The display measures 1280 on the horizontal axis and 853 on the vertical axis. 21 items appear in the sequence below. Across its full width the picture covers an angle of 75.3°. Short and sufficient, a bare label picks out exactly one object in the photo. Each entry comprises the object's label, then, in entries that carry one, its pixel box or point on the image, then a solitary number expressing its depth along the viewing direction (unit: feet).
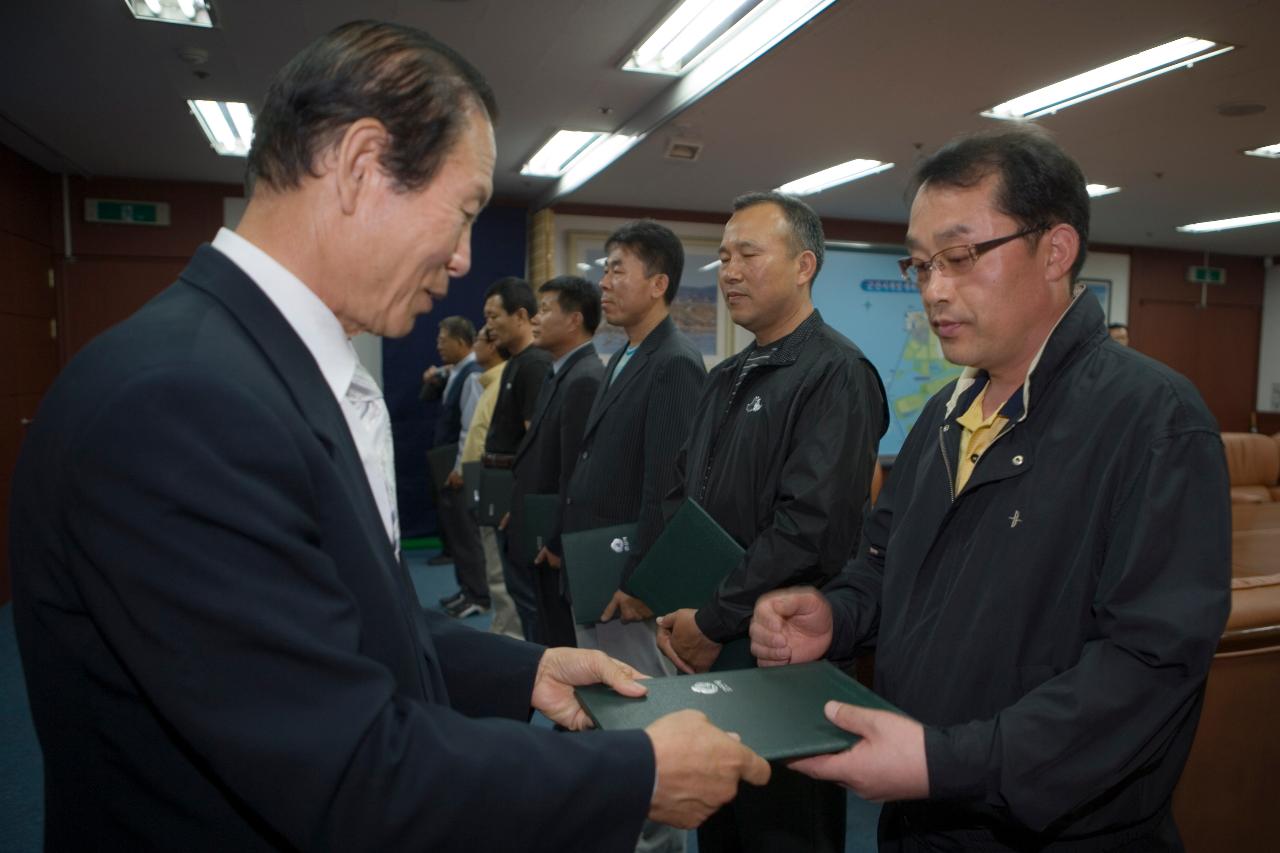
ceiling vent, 19.27
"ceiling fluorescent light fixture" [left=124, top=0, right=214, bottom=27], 13.03
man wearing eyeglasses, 3.46
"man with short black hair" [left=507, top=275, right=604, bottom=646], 11.33
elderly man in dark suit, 2.30
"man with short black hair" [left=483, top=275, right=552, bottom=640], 14.61
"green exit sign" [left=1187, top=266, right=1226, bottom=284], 34.58
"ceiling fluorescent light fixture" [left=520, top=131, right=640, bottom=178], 20.50
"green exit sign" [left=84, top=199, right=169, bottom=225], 23.91
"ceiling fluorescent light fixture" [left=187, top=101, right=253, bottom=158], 18.16
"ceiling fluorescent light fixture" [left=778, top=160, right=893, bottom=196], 22.26
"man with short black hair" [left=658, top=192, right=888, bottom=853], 6.48
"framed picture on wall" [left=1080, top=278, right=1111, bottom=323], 33.06
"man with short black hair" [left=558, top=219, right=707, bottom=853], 8.71
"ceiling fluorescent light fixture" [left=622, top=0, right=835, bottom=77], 13.00
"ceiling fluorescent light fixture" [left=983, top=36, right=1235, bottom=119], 13.55
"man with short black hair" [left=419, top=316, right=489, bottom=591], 18.71
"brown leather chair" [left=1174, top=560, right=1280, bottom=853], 5.92
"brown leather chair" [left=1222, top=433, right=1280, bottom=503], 22.99
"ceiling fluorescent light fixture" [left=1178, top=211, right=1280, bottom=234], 27.37
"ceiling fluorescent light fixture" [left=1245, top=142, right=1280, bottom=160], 19.28
